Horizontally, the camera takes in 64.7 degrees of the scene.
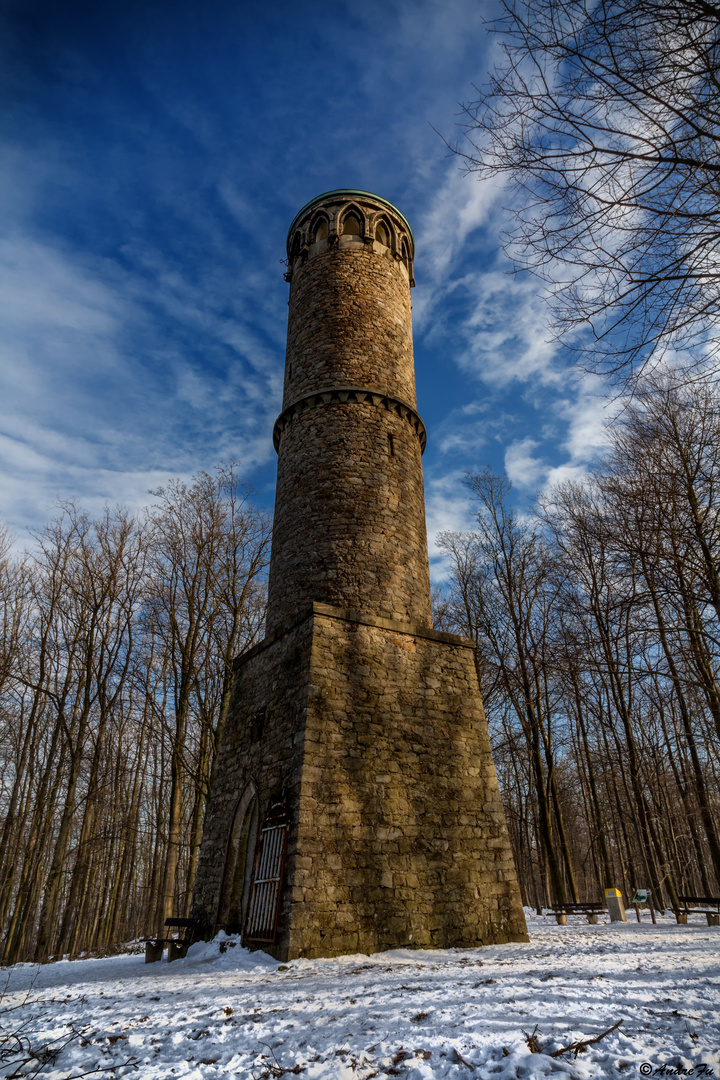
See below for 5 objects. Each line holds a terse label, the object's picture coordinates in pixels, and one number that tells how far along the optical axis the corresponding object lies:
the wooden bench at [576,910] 11.28
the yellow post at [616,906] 11.18
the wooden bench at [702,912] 9.80
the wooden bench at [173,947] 8.23
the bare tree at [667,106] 3.68
